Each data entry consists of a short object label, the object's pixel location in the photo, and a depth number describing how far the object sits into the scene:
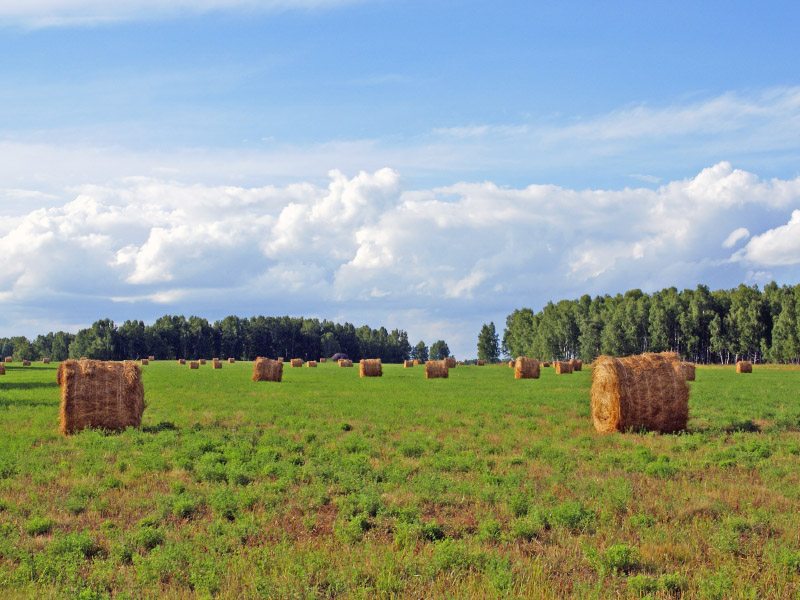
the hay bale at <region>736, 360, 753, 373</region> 69.94
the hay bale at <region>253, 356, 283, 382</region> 46.03
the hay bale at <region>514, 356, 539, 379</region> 53.50
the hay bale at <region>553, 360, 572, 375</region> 65.44
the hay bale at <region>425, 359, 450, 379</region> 52.38
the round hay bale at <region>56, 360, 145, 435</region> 19.20
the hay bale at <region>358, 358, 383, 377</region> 55.56
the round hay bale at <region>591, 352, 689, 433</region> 19.75
